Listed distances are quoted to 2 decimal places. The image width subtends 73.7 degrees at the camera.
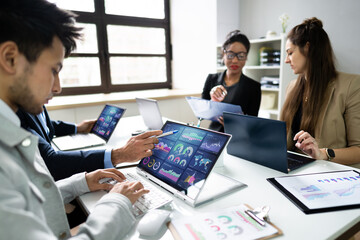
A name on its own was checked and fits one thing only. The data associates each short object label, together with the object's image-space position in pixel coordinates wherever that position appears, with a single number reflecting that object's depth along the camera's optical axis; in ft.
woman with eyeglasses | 6.87
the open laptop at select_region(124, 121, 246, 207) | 2.85
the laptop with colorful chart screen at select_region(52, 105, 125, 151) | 5.24
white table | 2.29
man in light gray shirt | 1.57
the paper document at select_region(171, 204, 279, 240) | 2.20
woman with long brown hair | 4.56
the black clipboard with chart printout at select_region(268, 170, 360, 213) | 2.68
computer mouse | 2.24
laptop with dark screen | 3.45
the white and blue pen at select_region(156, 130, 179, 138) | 3.64
